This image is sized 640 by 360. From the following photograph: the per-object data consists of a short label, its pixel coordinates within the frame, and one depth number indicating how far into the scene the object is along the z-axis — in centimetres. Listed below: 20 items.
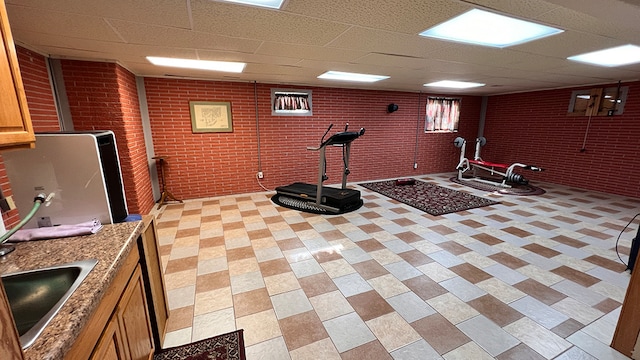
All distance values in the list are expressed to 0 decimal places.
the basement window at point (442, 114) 682
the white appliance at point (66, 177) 142
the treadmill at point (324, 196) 417
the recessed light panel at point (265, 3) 177
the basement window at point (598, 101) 493
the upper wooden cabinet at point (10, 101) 87
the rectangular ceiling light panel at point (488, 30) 208
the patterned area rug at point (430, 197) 440
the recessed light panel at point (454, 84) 520
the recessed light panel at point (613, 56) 283
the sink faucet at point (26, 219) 108
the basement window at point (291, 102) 522
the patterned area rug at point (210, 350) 162
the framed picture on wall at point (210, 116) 468
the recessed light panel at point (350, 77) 439
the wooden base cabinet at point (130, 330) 99
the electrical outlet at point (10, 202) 134
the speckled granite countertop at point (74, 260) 71
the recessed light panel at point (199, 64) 339
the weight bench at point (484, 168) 562
